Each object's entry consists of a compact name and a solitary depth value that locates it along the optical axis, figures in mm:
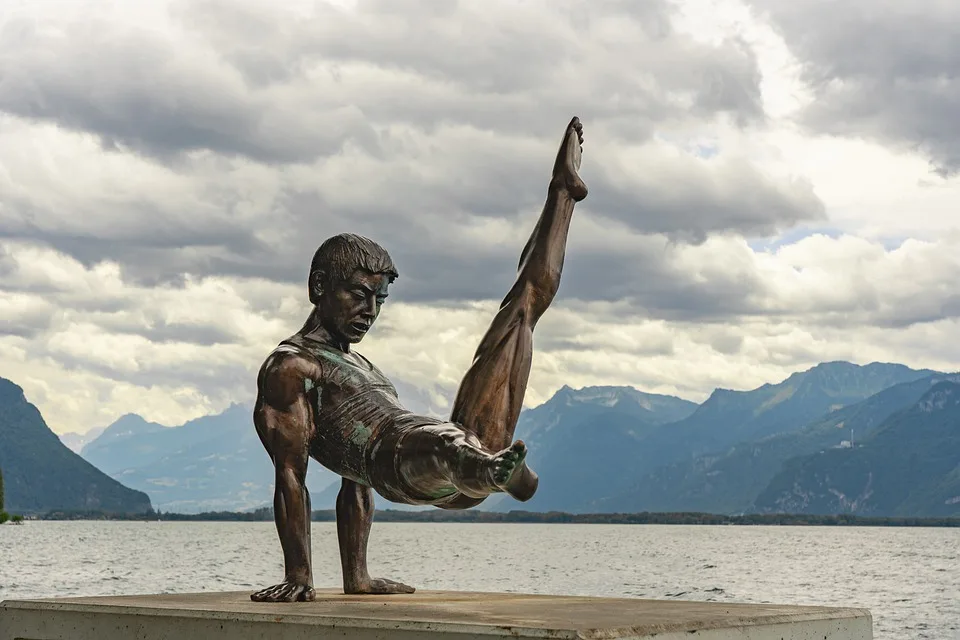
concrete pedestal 6602
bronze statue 8133
